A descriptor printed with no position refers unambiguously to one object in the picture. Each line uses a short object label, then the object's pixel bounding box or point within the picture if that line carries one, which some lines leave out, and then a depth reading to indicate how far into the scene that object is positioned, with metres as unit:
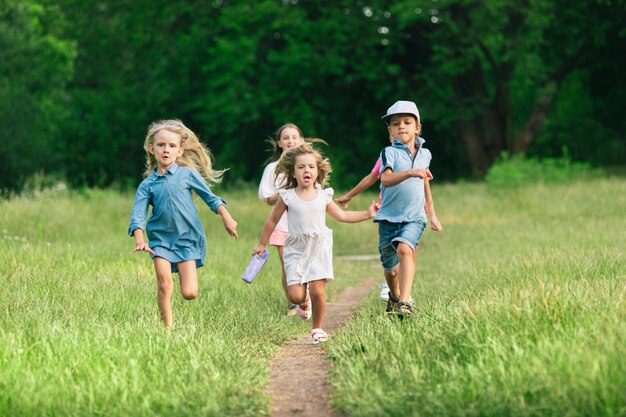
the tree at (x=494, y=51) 51.51
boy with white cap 14.22
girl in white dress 13.78
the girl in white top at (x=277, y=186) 16.68
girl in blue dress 13.13
